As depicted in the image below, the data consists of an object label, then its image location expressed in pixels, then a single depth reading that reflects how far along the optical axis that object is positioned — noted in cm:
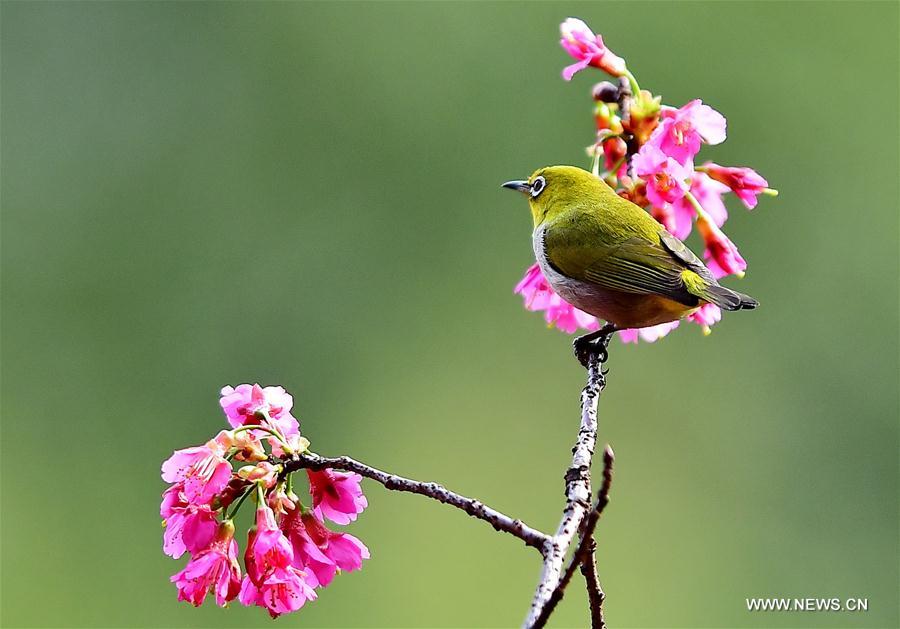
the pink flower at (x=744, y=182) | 678
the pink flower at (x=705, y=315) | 728
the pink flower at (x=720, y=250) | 674
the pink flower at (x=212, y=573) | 523
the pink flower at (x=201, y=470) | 521
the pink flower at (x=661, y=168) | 615
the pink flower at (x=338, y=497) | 551
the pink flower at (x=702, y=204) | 701
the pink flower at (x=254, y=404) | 546
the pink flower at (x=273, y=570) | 516
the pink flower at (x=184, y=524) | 526
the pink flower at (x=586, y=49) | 680
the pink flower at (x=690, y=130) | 632
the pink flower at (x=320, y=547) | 540
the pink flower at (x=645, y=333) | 732
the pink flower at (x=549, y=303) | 743
